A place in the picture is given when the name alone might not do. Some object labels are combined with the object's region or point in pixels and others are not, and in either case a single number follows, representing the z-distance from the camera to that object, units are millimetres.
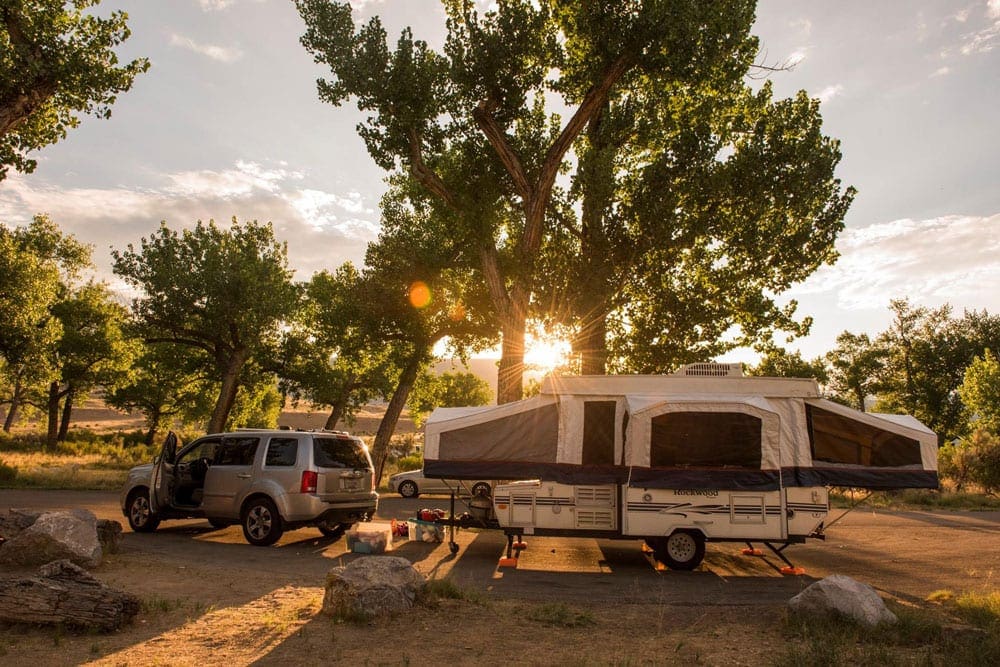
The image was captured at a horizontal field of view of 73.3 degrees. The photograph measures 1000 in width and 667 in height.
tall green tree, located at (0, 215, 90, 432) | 29688
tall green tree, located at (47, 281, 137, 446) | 39156
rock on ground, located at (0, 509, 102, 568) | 8930
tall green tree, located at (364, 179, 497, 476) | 24578
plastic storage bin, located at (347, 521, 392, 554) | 11188
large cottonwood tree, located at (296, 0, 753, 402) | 16531
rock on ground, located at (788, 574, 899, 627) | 6816
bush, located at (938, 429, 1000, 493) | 29531
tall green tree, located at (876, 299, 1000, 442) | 53344
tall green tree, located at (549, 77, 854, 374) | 18516
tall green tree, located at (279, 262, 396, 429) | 26016
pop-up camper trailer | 10633
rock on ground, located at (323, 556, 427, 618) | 7012
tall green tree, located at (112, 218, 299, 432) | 26938
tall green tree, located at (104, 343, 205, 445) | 36094
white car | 23781
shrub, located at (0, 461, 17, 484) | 21281
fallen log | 6293
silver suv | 11719
